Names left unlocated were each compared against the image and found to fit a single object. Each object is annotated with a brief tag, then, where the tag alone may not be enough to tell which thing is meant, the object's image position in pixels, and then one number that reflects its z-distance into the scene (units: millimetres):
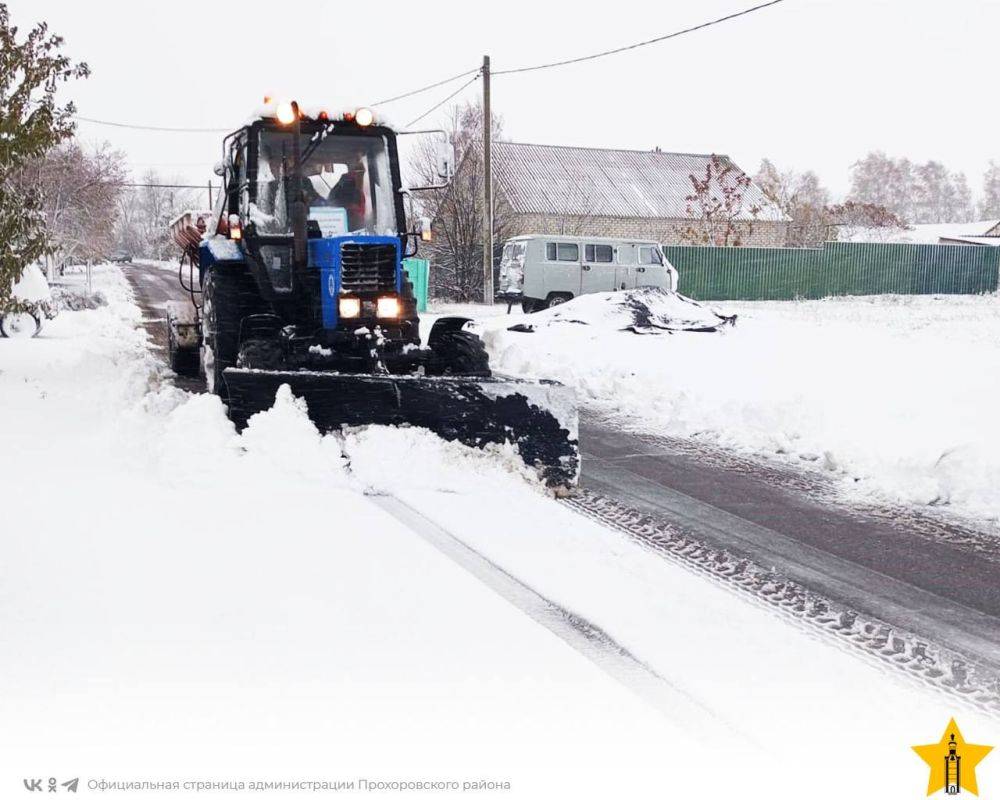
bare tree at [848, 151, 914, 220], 114812
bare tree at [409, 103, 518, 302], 28359
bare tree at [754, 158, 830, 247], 43281
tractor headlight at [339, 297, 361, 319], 6863
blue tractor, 6906
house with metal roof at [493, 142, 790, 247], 37281
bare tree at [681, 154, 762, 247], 39156
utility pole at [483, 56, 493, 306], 22719
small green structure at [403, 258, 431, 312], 23594
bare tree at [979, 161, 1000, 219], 121200
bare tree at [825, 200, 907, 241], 56219
